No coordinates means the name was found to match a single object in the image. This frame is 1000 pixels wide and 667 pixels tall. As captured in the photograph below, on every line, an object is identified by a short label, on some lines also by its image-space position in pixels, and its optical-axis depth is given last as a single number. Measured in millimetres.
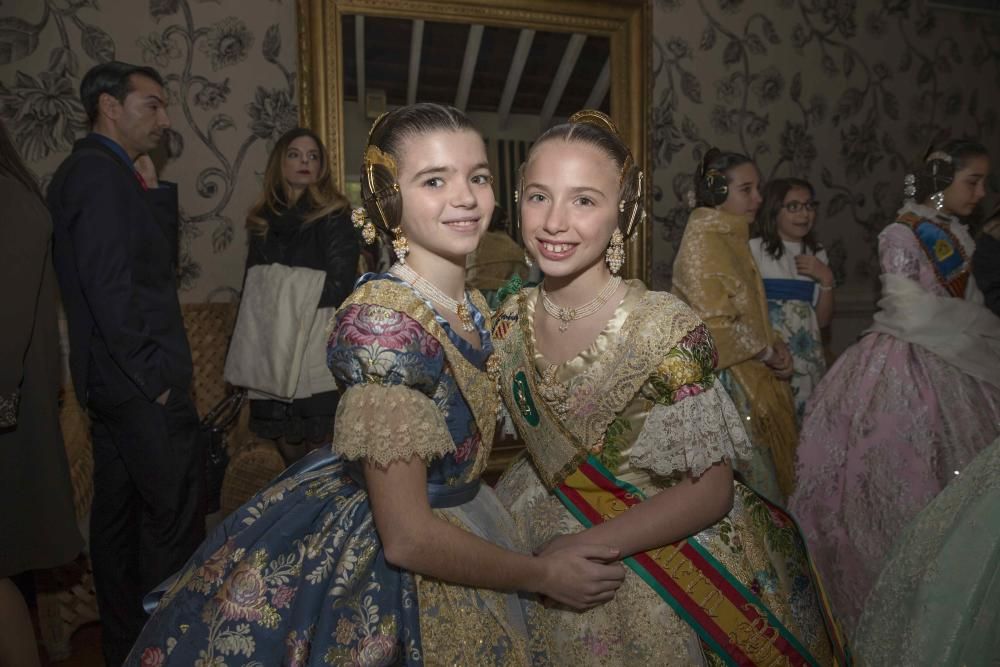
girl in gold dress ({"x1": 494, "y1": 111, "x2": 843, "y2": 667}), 1013
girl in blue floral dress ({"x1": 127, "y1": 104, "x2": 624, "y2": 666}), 893
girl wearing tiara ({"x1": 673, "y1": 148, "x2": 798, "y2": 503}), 2480
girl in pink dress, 2088
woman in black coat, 2332
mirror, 2646
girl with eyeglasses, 2793
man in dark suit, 1782
